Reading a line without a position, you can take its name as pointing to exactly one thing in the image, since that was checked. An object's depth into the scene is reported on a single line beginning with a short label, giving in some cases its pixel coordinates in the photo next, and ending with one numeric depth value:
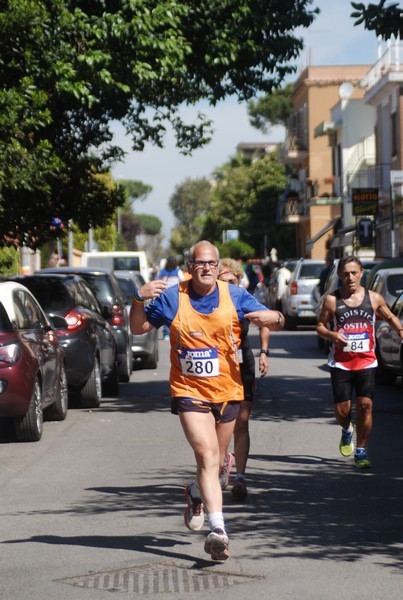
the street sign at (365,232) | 42.00
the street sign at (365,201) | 44.65
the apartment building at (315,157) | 68.62
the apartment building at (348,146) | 60.91
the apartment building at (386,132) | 47.81
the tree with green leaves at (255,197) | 95.00
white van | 37.47
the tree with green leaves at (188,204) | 152.00
